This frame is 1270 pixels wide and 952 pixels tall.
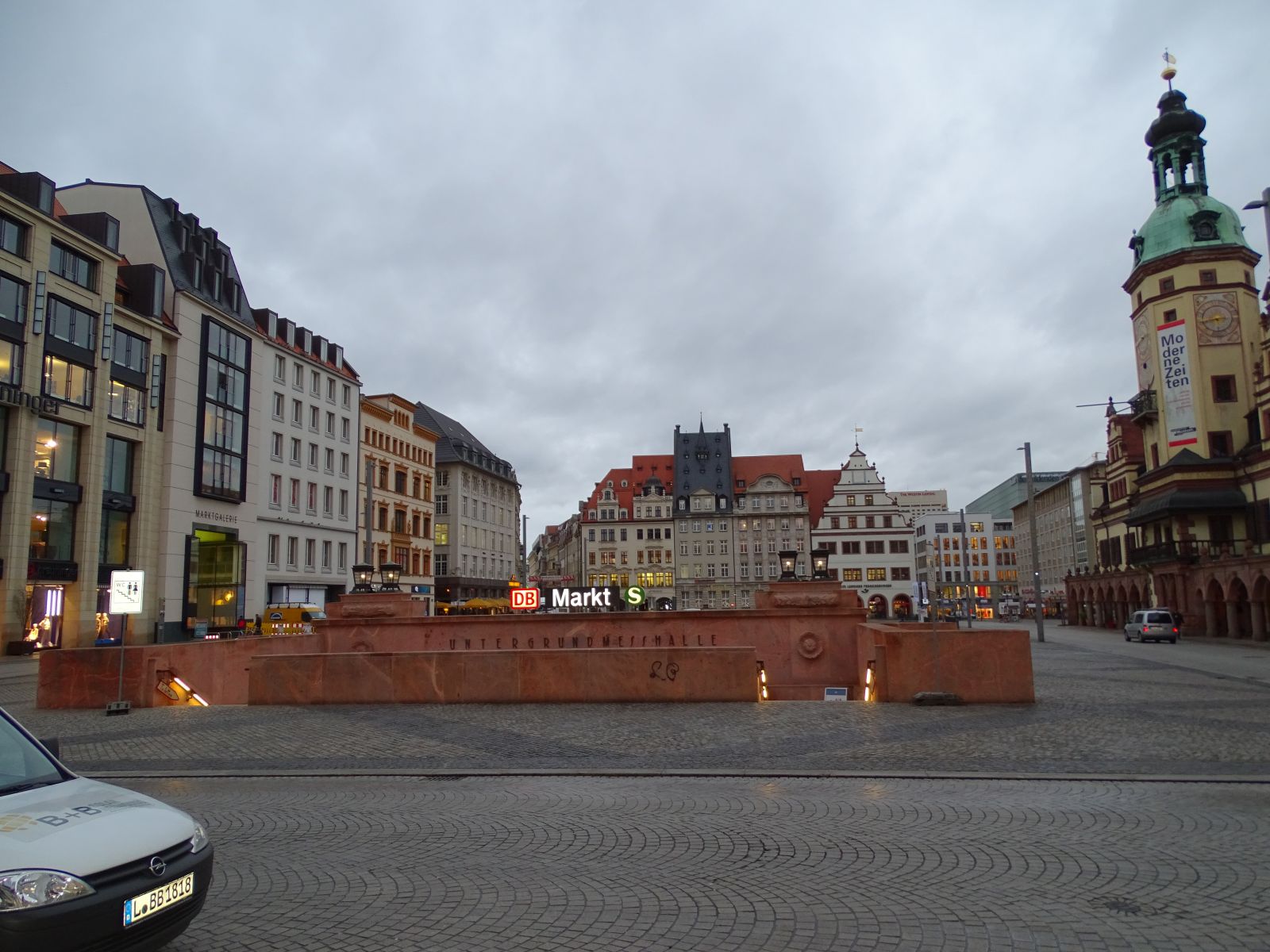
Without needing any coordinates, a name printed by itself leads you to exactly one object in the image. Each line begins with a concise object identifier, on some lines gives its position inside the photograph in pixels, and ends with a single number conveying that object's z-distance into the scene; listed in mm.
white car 4129
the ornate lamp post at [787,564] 27578
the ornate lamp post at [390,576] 29516
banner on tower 58438
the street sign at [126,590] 18391
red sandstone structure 16719
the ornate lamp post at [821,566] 27531
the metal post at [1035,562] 43156
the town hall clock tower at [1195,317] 57406
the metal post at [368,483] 37234
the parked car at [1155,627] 46594
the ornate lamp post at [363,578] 29766
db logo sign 34406
